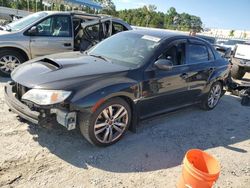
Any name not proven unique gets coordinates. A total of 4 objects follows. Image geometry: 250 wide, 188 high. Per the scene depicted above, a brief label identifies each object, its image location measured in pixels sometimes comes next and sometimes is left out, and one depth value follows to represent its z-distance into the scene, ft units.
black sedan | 7.67
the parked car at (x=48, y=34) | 14.98
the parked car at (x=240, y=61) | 23.41
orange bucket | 5.97
